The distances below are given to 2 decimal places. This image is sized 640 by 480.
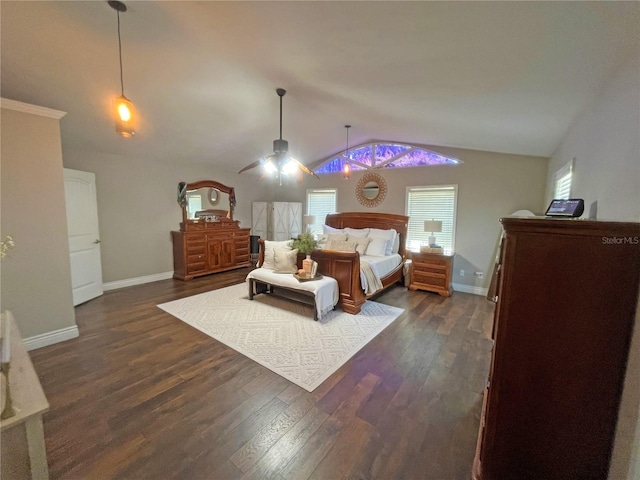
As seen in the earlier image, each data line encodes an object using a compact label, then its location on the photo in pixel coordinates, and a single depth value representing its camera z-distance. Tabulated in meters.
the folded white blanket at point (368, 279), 3.91
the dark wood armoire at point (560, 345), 1.14
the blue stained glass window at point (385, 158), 5.24
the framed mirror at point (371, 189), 5.78
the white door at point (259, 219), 7.20
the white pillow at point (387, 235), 5.03
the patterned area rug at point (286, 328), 2.56
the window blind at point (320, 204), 6.62
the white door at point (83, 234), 3.95
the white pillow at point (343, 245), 4.88
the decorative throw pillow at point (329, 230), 5.72
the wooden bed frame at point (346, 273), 3.79
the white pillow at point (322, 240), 5.23
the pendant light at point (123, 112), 2.02
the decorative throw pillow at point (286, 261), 4.11
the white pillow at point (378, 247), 4.92
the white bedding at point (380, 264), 3.93
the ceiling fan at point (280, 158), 3.31
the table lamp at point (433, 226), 4.76
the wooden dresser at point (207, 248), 5.49
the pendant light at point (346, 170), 5.35
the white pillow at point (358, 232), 5.27
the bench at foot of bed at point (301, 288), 3.53
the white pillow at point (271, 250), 4.31
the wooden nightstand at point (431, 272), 4.65
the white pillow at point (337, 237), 5.02
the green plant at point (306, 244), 4.03
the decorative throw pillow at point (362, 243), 4.95
